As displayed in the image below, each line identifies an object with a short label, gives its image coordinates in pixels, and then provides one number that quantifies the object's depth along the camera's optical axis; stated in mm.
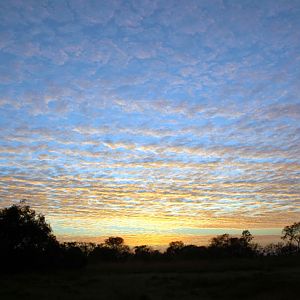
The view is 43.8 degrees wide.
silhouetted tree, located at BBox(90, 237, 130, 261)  80869
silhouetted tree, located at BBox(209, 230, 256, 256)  86838
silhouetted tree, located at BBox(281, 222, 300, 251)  102625
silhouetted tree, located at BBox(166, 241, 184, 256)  99425
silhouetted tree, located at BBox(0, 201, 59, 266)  43250
